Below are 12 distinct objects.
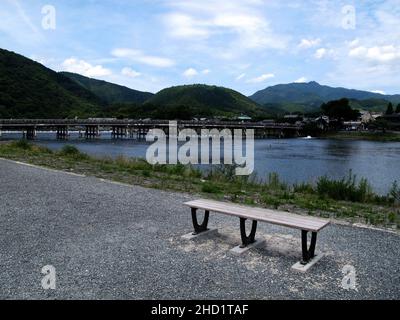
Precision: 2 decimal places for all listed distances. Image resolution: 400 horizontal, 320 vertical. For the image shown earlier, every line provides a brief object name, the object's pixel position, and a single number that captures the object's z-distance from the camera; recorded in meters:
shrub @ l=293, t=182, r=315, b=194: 12.74
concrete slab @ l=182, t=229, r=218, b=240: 5.85
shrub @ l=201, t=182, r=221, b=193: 10.82
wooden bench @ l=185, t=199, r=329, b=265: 4.88
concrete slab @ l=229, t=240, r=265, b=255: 5.27
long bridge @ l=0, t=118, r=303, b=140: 84.51
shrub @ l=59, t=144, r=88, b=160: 20.61
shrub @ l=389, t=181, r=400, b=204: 11.66
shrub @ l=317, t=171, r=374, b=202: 11.82
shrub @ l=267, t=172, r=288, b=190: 12.98
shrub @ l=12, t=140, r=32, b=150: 25.73
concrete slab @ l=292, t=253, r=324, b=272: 4.70
